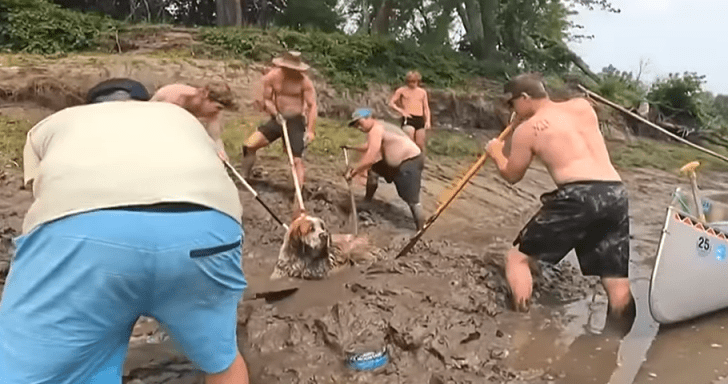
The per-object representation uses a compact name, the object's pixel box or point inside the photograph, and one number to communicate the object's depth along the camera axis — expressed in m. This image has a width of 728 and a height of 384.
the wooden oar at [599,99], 5.75
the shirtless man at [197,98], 3.54
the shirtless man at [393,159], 7.30
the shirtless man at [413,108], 10.60
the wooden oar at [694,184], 5.36
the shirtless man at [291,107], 7.50
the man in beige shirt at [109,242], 2.03
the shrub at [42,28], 12.73
